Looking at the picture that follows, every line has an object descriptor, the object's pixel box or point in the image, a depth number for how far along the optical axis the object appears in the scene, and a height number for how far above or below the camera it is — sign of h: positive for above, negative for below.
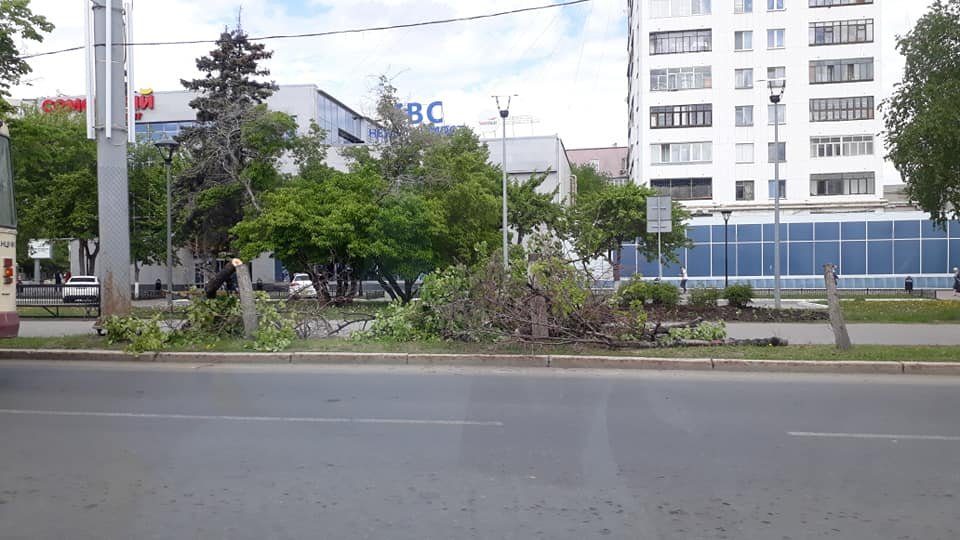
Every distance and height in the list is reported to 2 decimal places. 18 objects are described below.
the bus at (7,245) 9.92 +0.35
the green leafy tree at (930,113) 19.25 +3.83
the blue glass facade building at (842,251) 42.28 +0.73
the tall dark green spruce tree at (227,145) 32.28 +5.26
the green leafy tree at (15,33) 17.84 +5.68
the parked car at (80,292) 22.95 -0.60
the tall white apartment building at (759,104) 51.00 +10.69
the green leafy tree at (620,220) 38.09 +2.30
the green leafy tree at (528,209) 37.56 +2.83
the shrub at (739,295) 21.75 -0.82
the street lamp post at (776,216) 26.12 +1.75
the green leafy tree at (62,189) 37.41 +4.06
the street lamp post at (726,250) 39.78 +0.86
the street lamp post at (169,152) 25.83 +3.98
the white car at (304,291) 14.77 -0.41
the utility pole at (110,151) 13.94 +2.14
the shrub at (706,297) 21.64 -0.87
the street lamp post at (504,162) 28.83 +3.92
